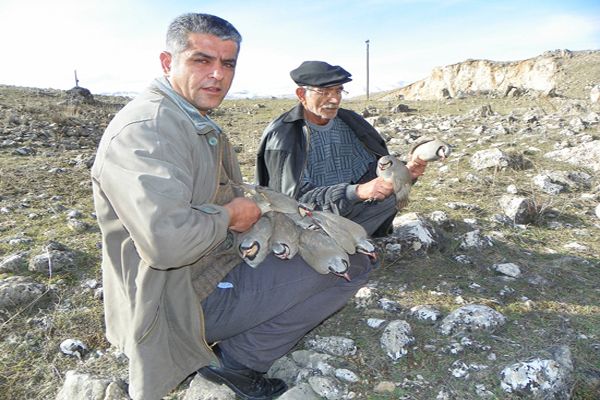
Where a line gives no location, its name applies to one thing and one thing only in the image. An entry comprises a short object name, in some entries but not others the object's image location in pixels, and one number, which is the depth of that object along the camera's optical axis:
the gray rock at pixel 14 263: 3.05
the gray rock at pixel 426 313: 2.52
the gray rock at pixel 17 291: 2.67
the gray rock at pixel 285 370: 2.24
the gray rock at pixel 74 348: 2.39
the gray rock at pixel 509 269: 2.99
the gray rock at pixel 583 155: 4.96
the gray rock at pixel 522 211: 3.77
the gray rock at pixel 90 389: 2.02
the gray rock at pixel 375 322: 2.52
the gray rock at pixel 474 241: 3.34
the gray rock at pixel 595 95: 9.11
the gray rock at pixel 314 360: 2.19
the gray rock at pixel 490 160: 4.94
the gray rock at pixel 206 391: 2.06
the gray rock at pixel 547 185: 4.33
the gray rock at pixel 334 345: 2.34
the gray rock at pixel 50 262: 3.05
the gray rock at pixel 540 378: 1.95
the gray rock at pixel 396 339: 2.28
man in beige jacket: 1.54
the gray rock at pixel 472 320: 2.38
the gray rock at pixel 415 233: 3.31
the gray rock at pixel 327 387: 2.05
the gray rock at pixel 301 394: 2.00
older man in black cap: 2.87
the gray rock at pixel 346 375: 2.14
